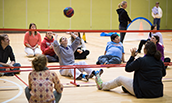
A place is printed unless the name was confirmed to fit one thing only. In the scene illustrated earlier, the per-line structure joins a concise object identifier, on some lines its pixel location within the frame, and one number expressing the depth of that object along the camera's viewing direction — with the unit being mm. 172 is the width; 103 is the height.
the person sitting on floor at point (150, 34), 10411
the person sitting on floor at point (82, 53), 10582
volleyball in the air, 11420
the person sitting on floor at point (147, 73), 4895
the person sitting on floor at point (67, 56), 7008
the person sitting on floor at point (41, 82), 4019
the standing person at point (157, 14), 22887
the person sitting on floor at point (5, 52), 7245
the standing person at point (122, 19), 12334
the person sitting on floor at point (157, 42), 8147
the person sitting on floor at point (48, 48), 9779
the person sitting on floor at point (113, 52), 8552
